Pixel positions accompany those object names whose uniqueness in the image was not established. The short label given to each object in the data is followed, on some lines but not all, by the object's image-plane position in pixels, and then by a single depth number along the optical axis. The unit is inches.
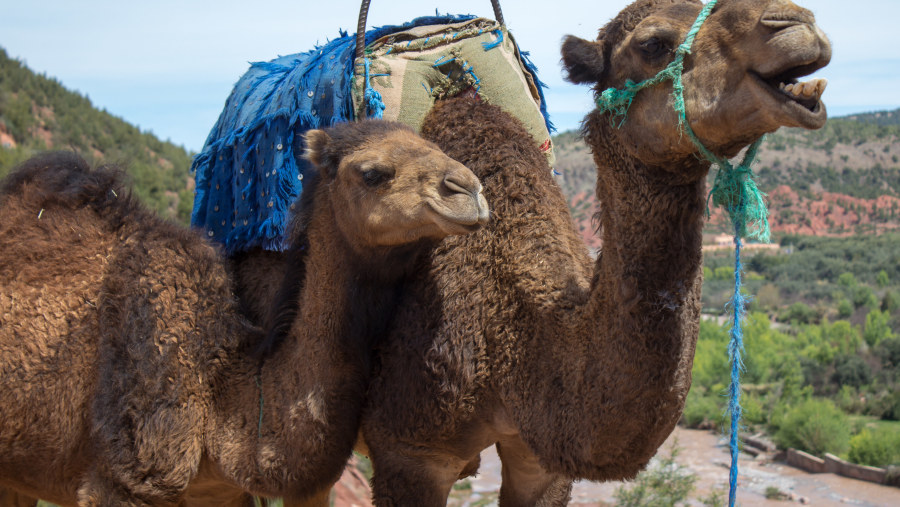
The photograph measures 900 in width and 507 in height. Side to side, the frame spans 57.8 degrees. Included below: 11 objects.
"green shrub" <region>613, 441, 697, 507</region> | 459.5
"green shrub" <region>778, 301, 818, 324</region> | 1282.0
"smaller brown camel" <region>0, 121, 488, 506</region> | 129.6
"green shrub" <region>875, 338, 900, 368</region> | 922.7
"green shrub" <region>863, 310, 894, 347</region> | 997.2
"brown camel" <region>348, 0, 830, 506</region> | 97.9
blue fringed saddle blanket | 158.6
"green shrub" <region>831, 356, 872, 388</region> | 902.4
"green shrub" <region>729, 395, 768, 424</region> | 801.6
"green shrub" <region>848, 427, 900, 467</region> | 648.4
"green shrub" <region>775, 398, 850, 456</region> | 693.3
